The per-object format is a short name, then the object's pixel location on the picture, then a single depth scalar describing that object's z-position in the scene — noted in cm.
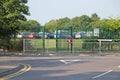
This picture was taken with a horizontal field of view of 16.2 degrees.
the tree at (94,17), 10360
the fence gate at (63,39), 4256
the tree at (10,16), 4116
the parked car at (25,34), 4822
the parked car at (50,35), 5133
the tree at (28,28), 4344
